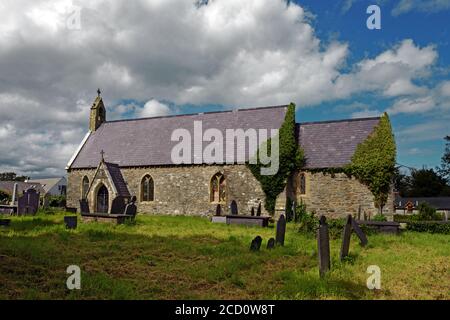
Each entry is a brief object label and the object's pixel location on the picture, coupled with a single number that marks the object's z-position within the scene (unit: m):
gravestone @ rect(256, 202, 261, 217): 24.13
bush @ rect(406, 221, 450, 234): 18.97
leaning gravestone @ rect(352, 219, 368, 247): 13.04
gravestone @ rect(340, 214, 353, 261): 10.51
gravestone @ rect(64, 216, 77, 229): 16.81
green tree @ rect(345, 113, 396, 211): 23.70
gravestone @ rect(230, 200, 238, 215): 23.42
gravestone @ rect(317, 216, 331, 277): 8.83
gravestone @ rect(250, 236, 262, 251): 12.25
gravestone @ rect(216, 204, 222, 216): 24.53
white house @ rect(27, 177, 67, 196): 77.29
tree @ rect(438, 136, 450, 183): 78.66
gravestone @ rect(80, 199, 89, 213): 22.27
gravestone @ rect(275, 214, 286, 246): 13.08
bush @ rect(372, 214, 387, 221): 21.59
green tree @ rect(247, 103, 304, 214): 25.14
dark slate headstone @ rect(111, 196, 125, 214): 20.83
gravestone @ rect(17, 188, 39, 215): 23.30
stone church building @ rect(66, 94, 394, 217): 24.91
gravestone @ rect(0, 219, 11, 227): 16.56
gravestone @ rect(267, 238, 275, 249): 12.68
